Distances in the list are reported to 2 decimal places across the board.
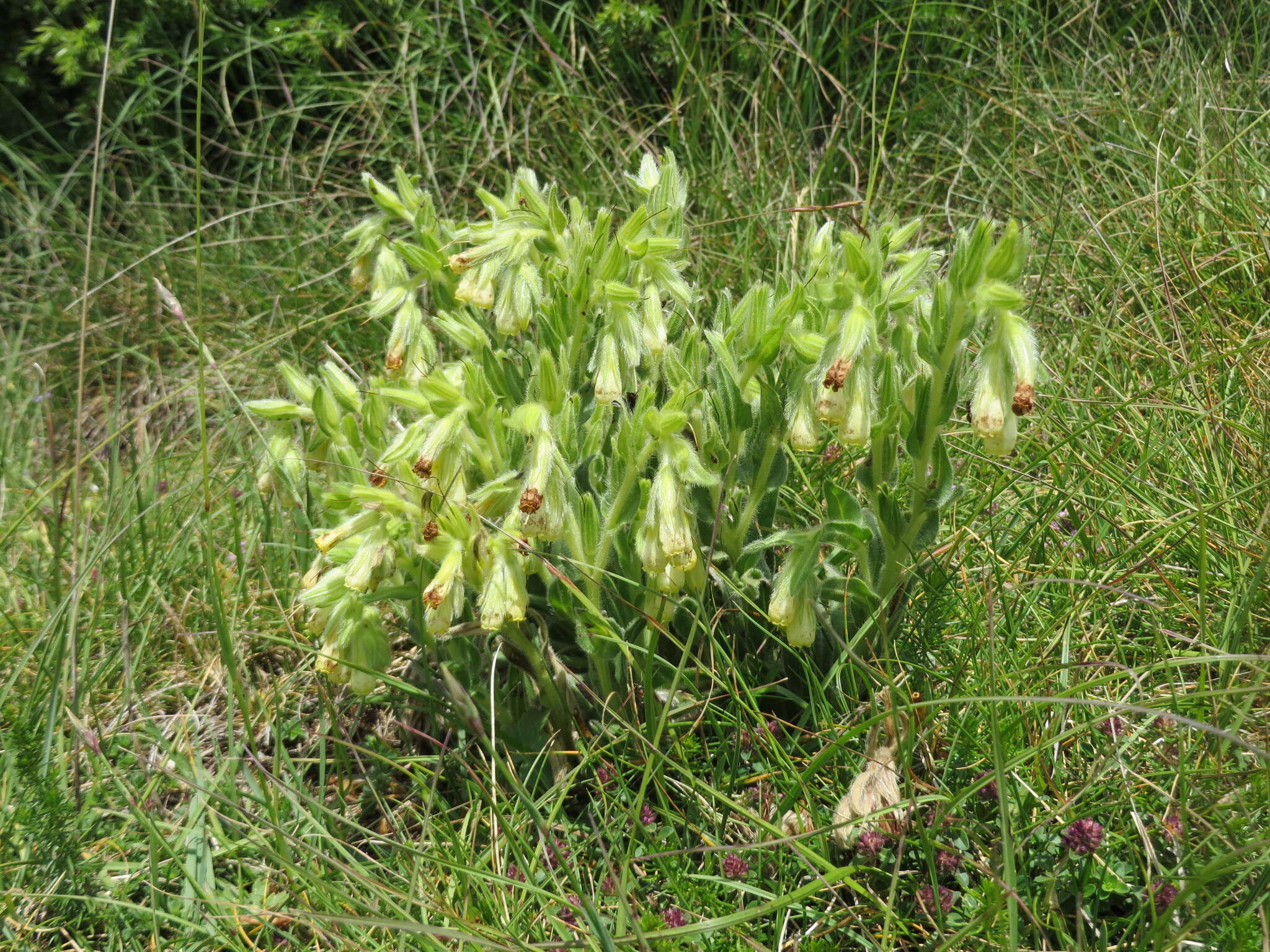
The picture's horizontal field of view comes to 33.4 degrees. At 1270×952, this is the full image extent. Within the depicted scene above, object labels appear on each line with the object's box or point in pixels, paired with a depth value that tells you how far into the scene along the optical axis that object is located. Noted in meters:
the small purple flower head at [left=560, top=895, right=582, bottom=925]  0.81
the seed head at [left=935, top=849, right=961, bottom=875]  0.80
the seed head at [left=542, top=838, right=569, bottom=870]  0.83
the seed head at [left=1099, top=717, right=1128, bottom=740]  0.82
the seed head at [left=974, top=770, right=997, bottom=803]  0.82
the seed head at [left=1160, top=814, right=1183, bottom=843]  0.78
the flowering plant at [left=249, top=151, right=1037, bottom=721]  0.79
